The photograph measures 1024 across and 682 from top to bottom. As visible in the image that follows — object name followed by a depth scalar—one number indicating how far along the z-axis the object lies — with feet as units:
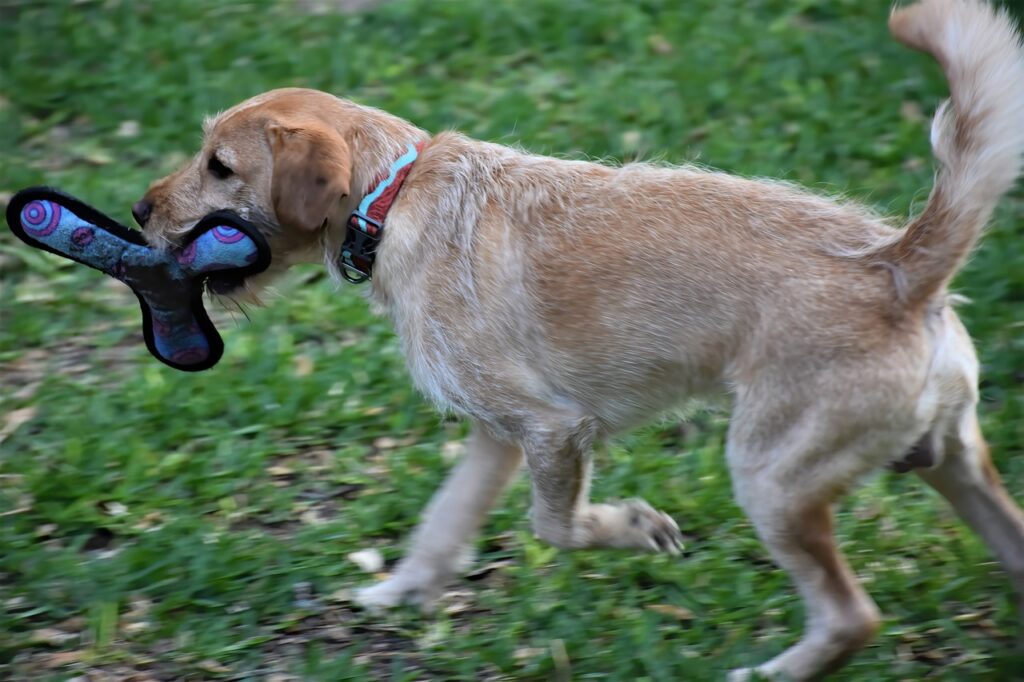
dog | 24.86
